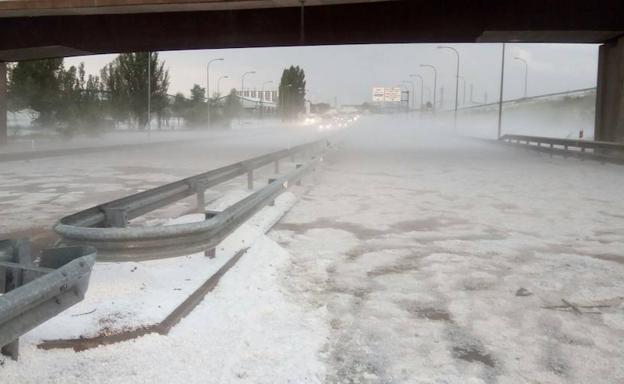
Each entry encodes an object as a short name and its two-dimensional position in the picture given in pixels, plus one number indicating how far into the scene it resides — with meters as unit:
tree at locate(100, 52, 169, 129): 54.72
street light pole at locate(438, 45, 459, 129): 60.98
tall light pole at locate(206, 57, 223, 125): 66.06
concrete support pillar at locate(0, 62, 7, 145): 31.58
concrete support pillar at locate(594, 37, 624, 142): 24.48
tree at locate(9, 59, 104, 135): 34.72
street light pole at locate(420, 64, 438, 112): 83.38
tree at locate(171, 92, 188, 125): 75.44
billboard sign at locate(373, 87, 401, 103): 136.75
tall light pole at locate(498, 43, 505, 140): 41.91
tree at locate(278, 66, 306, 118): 131.38
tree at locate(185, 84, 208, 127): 75.38
